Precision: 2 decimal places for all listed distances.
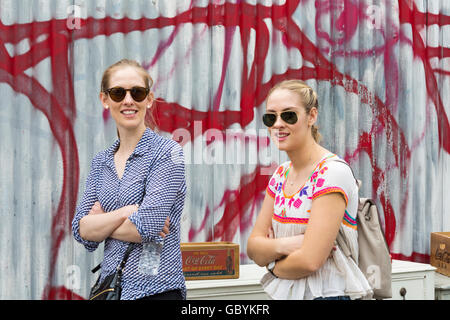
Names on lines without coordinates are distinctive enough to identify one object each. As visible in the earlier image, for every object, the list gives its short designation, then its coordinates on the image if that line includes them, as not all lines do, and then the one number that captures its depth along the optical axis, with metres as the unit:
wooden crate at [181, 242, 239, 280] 7.99
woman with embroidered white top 4.66
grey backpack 4.94
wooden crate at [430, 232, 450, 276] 9.78
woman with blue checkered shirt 4.86
